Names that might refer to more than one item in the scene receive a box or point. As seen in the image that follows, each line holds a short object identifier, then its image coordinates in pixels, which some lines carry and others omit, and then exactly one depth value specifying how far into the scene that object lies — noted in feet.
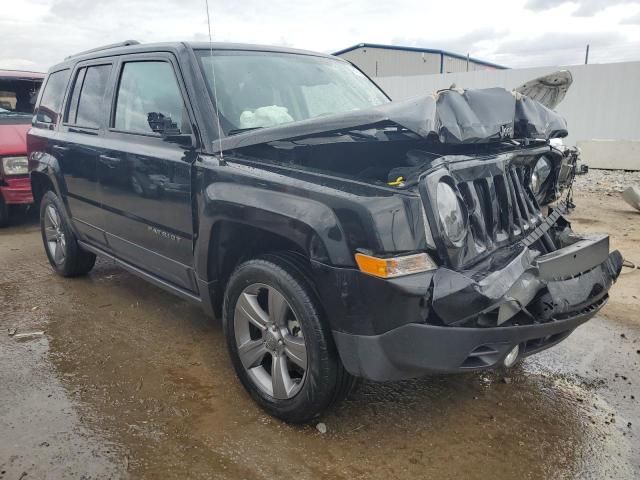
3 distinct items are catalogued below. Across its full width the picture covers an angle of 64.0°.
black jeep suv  6.84
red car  21.39
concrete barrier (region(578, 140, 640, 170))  35.06
